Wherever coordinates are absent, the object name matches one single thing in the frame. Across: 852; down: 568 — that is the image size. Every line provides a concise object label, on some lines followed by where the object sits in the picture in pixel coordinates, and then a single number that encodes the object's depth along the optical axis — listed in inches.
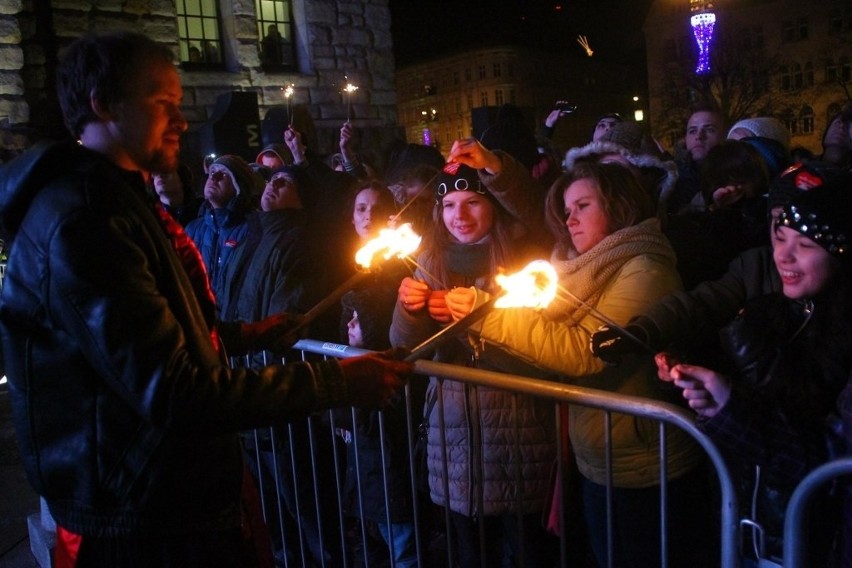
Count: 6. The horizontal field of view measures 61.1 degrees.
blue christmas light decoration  696.4
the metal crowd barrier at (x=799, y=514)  76.1
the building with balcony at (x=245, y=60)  368.5
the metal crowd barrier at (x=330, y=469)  88.3
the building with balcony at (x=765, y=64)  2095.2
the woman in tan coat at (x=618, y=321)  115.8
